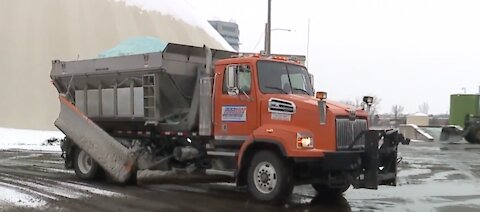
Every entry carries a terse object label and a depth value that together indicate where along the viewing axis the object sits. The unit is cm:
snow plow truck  948
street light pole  2302
